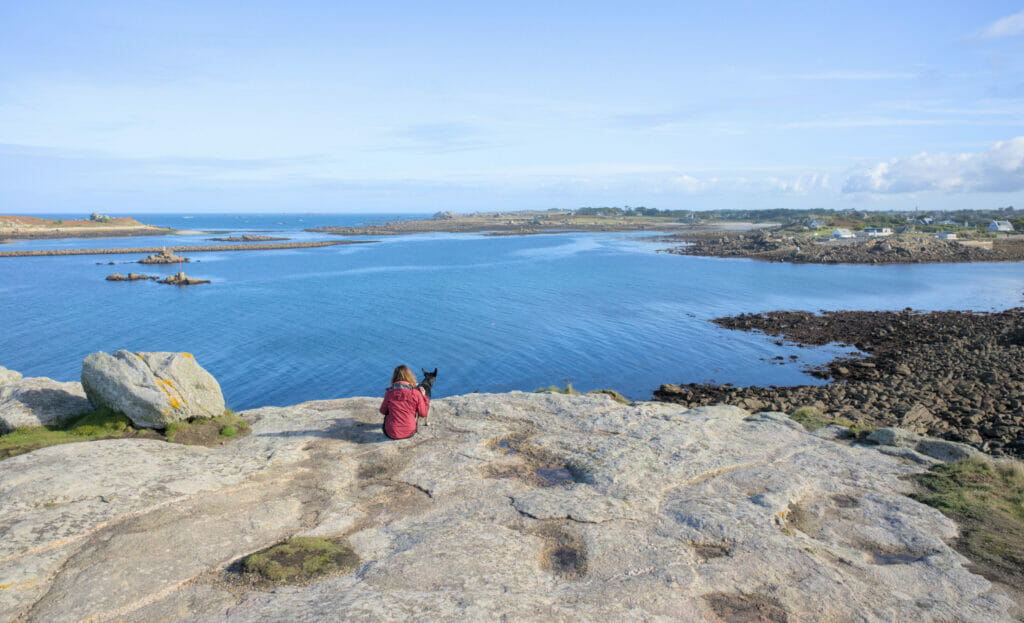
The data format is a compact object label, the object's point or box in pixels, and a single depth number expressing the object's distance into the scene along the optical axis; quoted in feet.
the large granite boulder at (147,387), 39.22
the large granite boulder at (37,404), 39.27
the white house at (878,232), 379.27
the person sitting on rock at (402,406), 39.40
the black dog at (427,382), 43.06
